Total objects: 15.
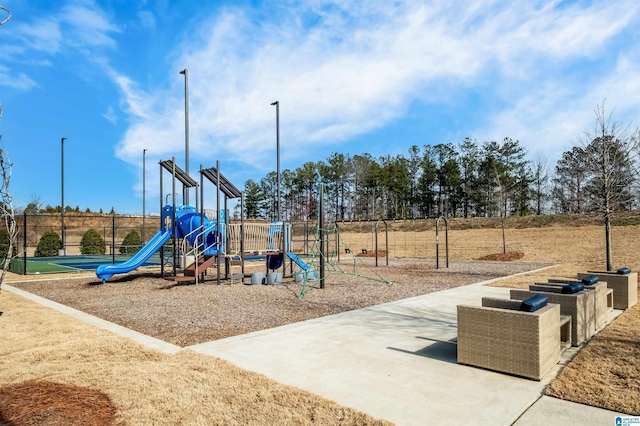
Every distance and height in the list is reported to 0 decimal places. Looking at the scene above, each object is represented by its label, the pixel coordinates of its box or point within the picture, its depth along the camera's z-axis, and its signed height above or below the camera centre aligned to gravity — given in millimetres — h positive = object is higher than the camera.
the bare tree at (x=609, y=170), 12570 +1543
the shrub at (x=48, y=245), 26703 -1352
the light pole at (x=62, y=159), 29556 +4720
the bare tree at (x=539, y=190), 45969 +3232
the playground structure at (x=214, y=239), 12719 -556
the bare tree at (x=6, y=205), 3689 +176
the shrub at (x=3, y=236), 24281 -667
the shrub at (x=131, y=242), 29336 -1290
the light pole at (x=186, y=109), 19750 +5478
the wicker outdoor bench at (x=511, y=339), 4102 -1247
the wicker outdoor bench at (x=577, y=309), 5230 -1182
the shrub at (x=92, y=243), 30297 -1373
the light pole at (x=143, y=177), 37525 +4288
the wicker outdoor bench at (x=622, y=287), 7416 -1247
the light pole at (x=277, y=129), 23438 +5254
